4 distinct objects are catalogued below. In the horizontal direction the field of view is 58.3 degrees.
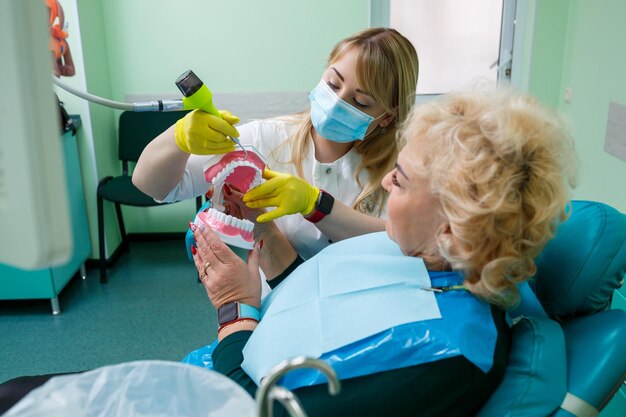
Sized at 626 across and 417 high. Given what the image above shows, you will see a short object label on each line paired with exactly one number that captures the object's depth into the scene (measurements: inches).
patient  37.0
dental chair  37.8
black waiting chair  135.7
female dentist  57.4
